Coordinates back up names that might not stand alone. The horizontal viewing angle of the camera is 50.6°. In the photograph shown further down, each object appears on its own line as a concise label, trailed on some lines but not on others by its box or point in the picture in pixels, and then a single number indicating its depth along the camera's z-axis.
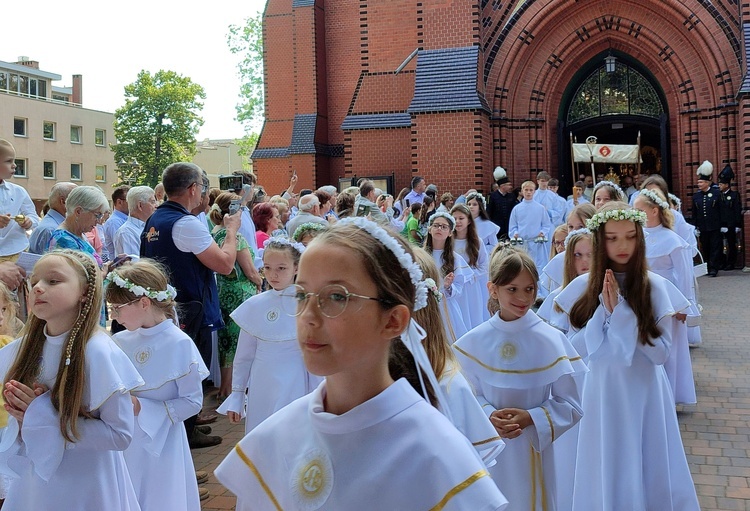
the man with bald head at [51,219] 6.39
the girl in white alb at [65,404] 3.29
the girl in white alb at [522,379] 3.71
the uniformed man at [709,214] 17.06
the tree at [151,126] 52.19
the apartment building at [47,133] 51.69
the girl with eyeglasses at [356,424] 1.86
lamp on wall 19.05
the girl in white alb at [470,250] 8.70
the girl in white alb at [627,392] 4.39
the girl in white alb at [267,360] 4.97
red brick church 17.77
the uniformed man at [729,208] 17.06
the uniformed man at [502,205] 16.47
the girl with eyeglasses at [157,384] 4.14
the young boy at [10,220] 6.53
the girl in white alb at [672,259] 7.12
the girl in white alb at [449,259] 7.89
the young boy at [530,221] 14.39
